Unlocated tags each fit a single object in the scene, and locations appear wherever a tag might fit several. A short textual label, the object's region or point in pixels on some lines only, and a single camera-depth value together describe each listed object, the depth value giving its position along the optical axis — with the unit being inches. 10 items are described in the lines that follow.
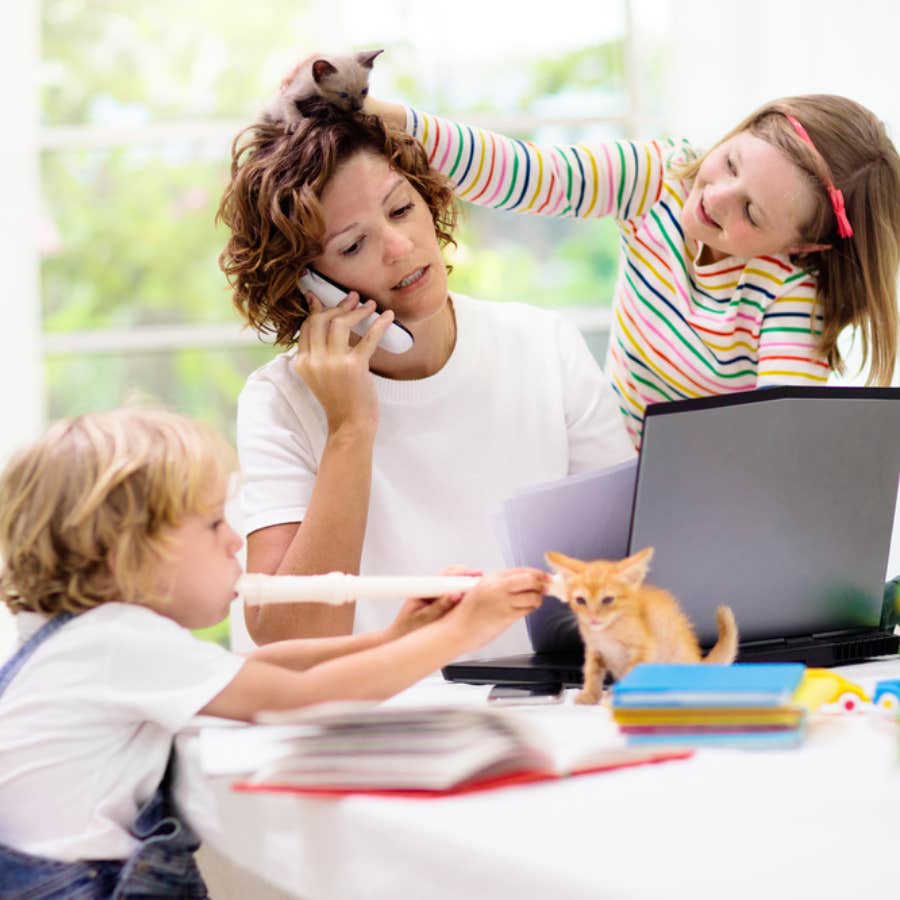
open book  80.6
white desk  74.0
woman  104.8
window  236.2
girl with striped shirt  105.9
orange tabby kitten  88.6
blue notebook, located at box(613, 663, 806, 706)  82.6
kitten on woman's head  106.9
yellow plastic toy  86.2
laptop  91.2
